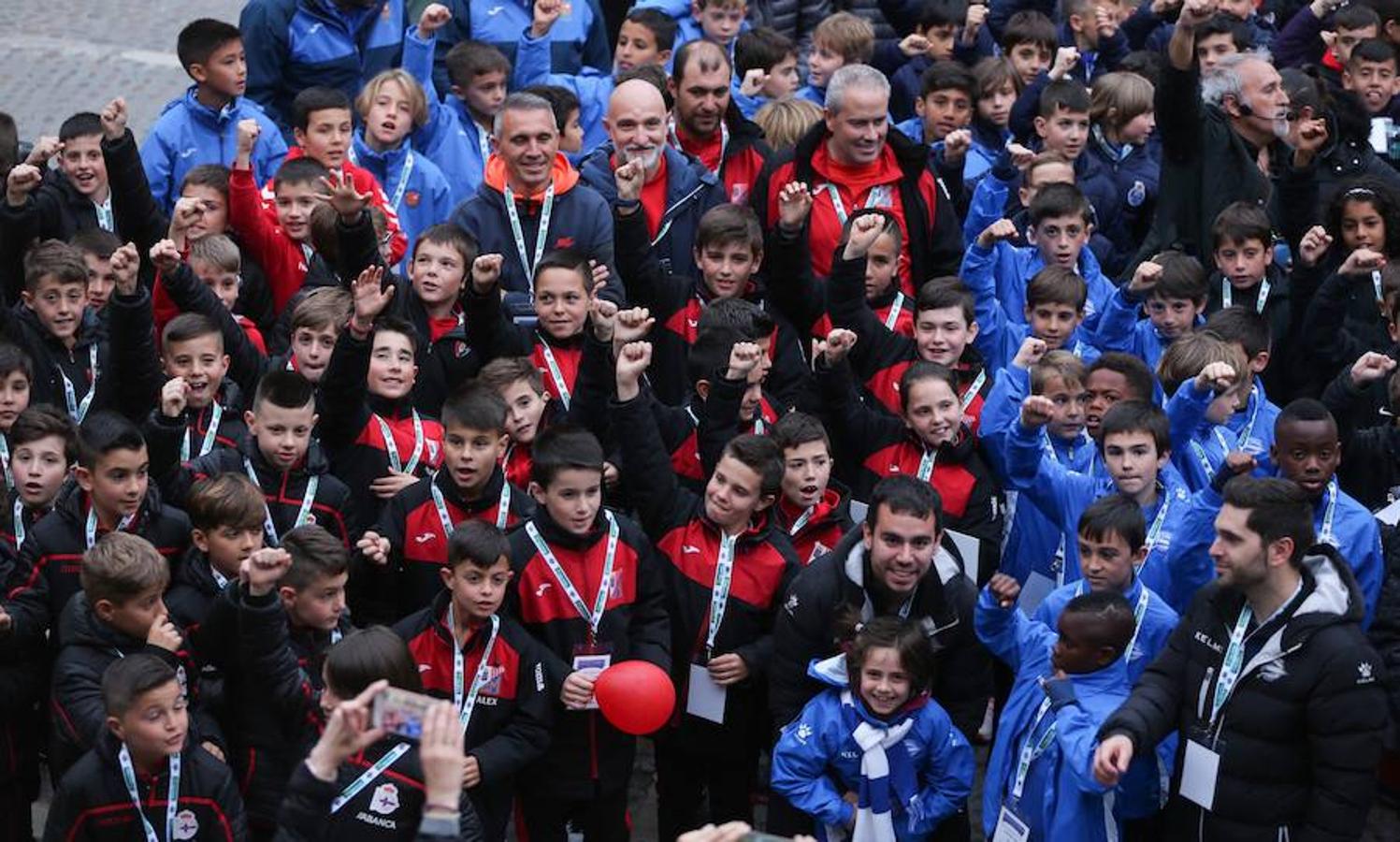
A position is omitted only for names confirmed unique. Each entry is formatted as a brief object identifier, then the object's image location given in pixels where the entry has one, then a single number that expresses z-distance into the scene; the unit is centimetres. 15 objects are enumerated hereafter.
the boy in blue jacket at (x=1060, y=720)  1522
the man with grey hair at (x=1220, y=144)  2197
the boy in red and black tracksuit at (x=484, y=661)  1565
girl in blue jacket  1552
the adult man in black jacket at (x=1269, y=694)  1437
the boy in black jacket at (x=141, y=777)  1393
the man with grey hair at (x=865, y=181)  2081
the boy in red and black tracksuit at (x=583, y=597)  1644
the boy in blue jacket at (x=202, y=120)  2187
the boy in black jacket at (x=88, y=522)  1605
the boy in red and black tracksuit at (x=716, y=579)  1680
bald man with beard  2075
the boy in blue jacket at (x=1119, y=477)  1700
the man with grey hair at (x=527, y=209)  2005
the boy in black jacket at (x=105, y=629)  1502
